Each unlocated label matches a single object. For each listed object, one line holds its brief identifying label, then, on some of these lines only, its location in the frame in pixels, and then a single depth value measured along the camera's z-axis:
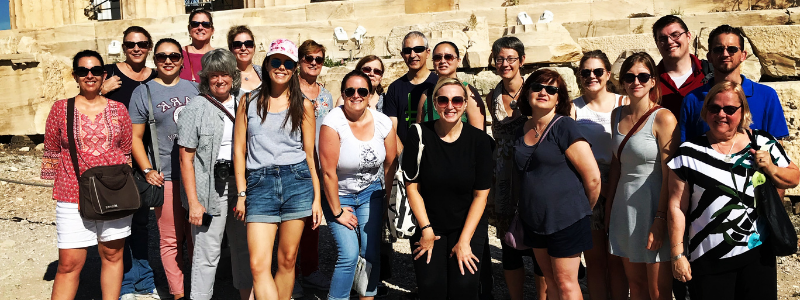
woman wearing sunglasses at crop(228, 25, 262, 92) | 4.55
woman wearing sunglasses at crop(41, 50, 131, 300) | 3.80
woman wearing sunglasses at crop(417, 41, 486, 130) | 4.14
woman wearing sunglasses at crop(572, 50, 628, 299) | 3.73
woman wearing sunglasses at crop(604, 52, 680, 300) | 3.25
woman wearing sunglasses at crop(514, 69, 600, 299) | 3.32
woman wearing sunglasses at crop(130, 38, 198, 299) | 4.21
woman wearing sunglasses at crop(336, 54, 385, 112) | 4.59
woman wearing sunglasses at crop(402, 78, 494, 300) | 3.54
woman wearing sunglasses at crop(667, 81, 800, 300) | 2.98
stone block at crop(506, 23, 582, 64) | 7.06
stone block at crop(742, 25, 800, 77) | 6.47
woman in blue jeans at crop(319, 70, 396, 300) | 3.75
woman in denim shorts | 3.70
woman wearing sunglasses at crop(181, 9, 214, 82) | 4.93
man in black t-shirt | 4.42
